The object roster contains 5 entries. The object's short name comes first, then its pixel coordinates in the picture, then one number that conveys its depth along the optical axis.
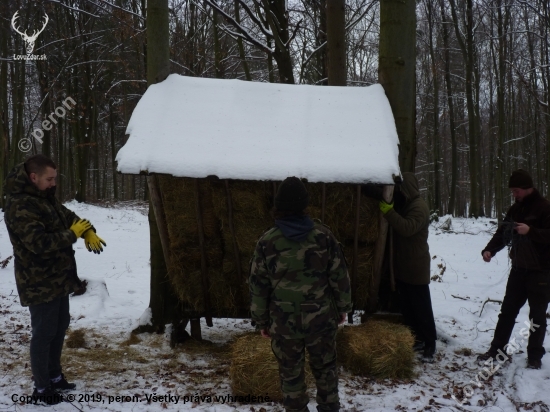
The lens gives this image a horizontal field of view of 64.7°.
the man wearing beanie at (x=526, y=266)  4.39
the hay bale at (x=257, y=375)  3.85
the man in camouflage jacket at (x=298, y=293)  3.11
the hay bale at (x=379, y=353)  4.28
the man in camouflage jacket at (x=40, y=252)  3.55
